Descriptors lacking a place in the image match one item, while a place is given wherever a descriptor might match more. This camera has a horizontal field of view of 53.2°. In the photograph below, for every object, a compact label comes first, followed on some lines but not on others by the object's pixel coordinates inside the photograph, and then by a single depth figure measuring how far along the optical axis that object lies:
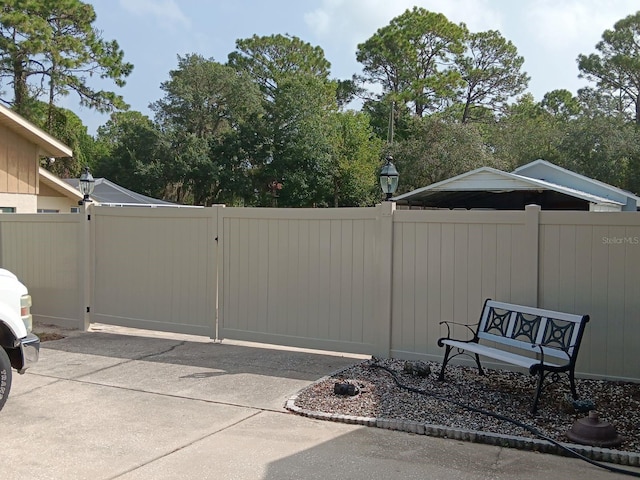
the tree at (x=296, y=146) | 34.81
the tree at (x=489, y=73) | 47.19
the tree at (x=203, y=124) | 34.75
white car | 5.67
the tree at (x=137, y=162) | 34.62
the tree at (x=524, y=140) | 34.48
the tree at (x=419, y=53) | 45.75
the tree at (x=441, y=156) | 31.38
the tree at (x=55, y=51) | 27.02
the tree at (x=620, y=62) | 39.81
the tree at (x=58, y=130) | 29.61
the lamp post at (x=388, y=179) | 8.44
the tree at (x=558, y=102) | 54.78
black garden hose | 4.48
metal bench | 5.72
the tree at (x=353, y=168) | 35.31
